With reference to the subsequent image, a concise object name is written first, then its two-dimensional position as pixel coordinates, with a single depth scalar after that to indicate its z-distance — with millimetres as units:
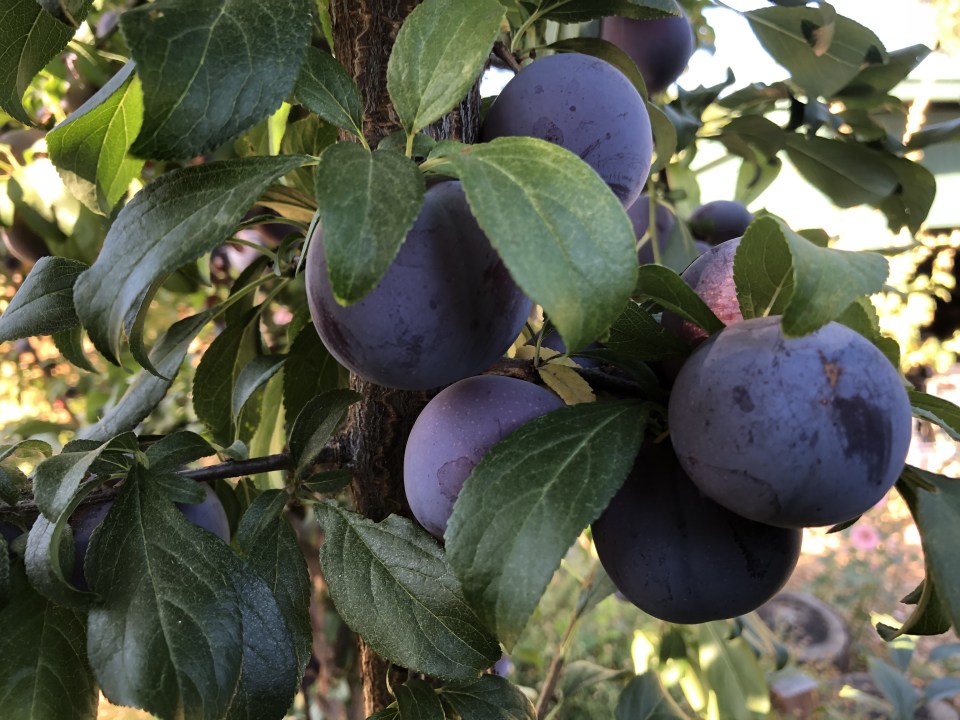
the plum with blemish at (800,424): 273
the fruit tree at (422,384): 260
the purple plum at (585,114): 393
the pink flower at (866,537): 2227
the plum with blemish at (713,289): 354
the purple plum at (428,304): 301
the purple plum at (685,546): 349
